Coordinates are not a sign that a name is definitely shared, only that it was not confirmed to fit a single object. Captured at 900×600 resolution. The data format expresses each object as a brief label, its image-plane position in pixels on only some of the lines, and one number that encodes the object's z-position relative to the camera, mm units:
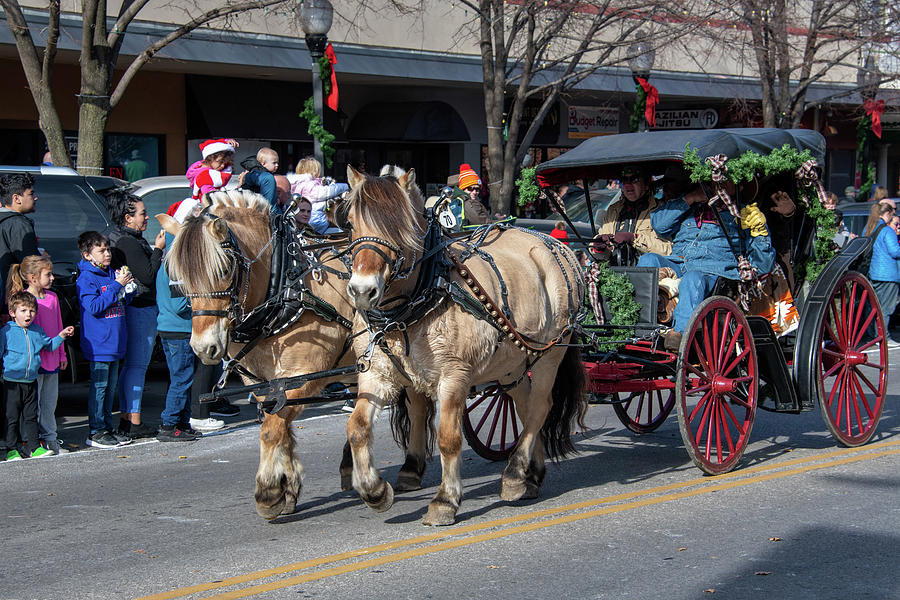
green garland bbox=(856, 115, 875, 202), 25908
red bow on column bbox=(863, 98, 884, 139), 24188
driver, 8875
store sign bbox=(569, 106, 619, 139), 25859
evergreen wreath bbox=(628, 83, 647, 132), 18328
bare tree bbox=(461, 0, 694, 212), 15656
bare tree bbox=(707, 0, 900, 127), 18750
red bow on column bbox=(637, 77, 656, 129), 18156
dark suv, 10508
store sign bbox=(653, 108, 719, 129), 26297
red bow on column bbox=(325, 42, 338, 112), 14742
